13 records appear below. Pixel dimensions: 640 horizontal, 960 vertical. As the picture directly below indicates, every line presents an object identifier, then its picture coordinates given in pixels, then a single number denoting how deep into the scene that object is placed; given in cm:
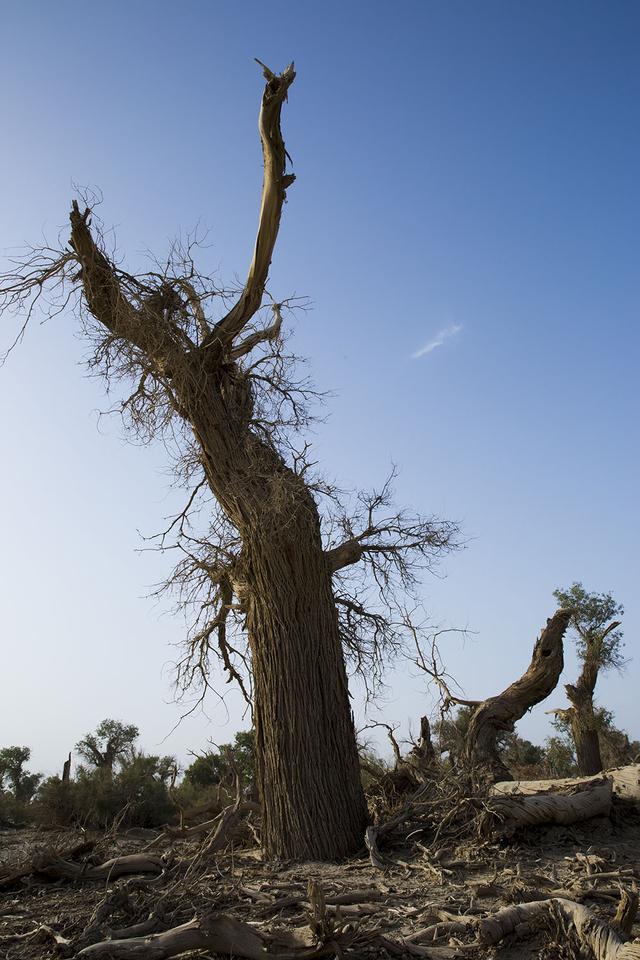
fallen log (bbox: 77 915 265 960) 400
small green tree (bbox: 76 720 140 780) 1836
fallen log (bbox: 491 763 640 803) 773
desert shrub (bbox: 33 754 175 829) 1284
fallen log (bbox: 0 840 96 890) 644
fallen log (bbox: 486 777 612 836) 682
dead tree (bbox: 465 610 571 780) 966
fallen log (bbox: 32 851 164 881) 641
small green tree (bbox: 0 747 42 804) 1946
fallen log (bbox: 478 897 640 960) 354
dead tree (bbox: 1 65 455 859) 751
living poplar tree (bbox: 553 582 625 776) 1605
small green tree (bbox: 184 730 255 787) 1923
